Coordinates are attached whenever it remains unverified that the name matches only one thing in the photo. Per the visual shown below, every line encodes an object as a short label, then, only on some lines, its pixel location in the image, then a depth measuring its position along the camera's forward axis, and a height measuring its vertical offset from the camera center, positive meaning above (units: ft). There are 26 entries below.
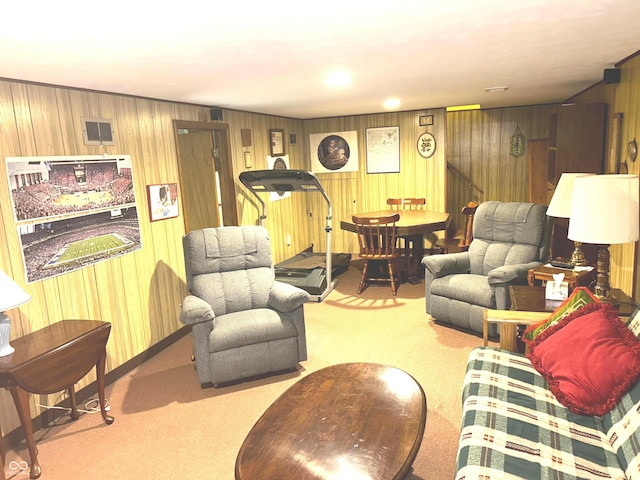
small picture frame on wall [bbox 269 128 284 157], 20.11 +1.29
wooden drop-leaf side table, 7.87 -3.27
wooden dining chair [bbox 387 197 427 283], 18.84 -2.12
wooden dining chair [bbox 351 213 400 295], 16.62 -2.97
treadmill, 15.92 -4.00
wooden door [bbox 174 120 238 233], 16.82 -0.14
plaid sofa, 5.34 -3.60
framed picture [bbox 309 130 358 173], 22.85 +0.79
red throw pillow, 6.33 -3.00
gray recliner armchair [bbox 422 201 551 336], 12.40 -3.04
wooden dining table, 16.87 -2.37
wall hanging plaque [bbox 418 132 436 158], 21.45 +0.82
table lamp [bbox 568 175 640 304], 7.66 -0.95
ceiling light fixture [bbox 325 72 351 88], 10.94 +2.19
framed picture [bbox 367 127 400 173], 22.11 +0.73
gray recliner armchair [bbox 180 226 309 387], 10.61 -3.37
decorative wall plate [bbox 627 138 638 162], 10.39 +0.03
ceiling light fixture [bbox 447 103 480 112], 23.76 +2.75
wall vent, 10.80 +1.17
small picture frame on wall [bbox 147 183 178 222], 12.85 -0.70
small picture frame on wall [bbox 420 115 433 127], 21.20 +1.94
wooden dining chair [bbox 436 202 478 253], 18.08 -3.29
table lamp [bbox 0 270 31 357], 7.72 -1.97
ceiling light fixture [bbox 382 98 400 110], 17.13 +2.40
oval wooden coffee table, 5.85 -3.76
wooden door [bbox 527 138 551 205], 20.33 -0.65
